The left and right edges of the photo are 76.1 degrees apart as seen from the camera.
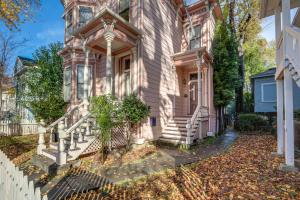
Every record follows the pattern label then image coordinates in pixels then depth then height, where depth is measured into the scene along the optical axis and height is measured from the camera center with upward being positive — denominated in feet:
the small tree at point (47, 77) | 41.37 +6.95
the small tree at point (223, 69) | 39.17 +7.61
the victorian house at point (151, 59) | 27.12 +7.93
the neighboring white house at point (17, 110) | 43.70 -1.33
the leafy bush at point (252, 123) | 43.42 -4.03
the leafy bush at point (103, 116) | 20.22 -1.06
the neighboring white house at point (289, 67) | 15.46 +3.25
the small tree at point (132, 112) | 24.70 -0.79
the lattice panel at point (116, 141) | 23.33 -4.61
